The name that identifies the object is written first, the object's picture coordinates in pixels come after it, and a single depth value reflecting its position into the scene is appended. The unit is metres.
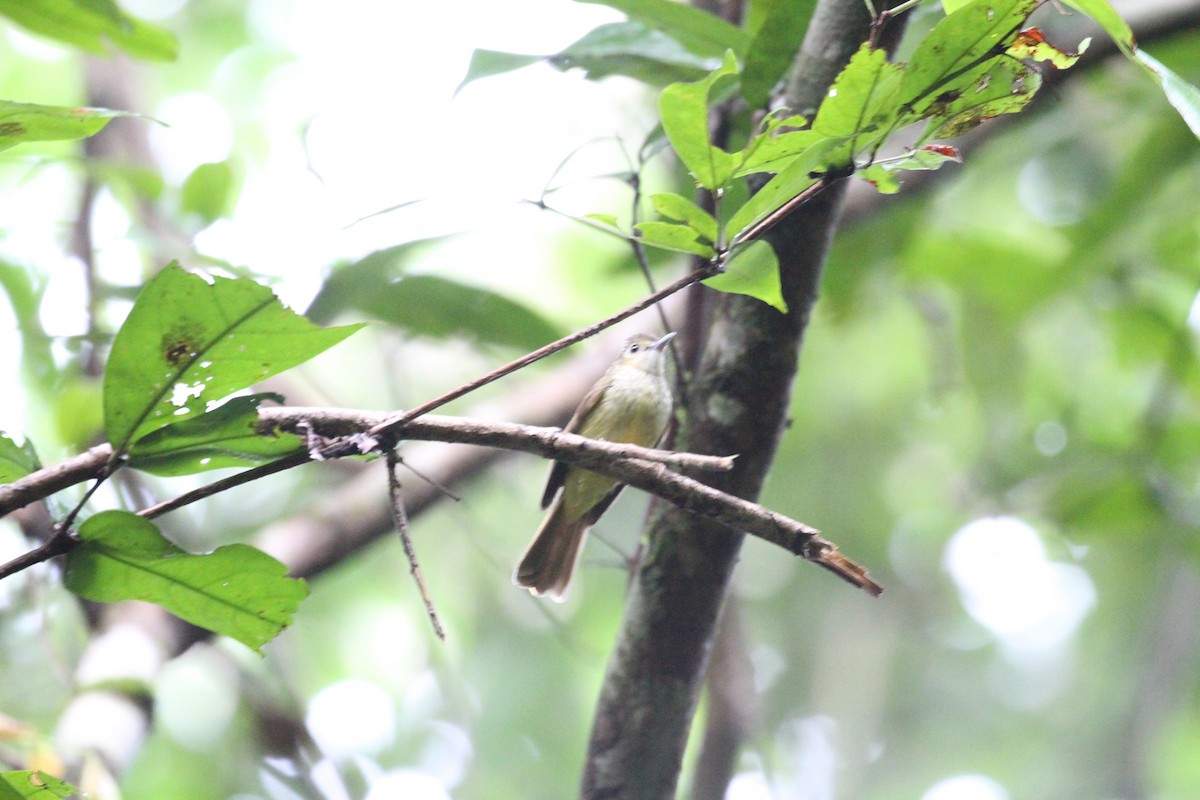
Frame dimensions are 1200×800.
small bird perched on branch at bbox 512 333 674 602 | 9.43
